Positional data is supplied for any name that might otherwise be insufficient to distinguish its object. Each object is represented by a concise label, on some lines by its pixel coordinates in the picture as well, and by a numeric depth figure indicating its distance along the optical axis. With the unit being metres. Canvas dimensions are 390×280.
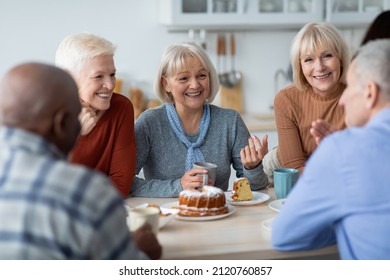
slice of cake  3.59
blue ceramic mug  3.58
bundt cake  3.43
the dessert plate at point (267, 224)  3.34
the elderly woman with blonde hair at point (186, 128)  3.89
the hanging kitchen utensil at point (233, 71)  5.73
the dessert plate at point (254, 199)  3.57
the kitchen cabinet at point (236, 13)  5.25
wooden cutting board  5.82
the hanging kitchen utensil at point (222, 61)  5.71
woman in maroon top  3.69
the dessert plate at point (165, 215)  3.35
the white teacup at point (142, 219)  3.24
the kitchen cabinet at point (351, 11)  5.51
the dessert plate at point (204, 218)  3.41
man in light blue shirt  3.06
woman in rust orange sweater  4.00
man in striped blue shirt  2.80
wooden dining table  3.20
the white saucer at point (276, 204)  3.51
